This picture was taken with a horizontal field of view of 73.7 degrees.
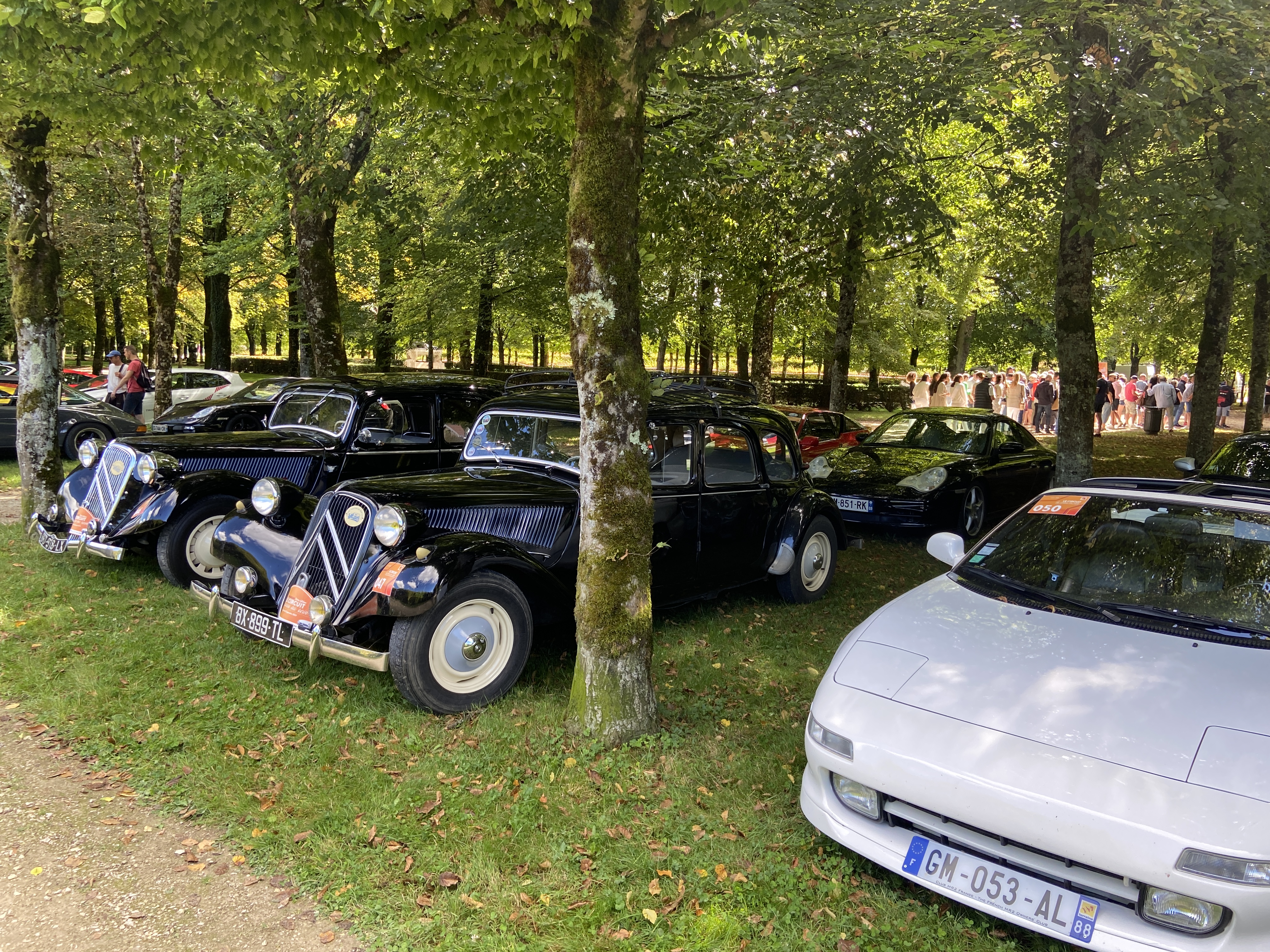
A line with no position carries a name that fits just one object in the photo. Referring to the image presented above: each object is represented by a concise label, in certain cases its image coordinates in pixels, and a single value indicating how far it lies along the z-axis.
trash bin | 26.73
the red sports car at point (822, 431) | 14.26
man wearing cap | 17.22
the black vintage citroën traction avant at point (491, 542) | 4.85
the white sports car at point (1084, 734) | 2.67
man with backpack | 17.28
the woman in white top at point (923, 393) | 24.62
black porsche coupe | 9.97
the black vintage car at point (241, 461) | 7.22
